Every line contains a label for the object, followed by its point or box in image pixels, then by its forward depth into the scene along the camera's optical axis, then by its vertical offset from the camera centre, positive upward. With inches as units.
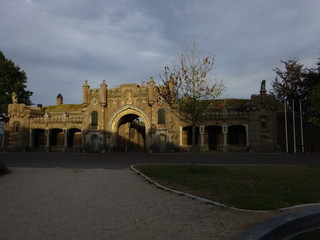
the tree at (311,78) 1266.0 +295.9
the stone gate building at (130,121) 1235.2 +68.5
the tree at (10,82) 1627.6 +369.2
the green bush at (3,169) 505.4 -62.9
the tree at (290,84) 1414.9 +310.6
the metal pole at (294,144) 1152.9 -39.7
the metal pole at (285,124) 1174.7 +59.3
